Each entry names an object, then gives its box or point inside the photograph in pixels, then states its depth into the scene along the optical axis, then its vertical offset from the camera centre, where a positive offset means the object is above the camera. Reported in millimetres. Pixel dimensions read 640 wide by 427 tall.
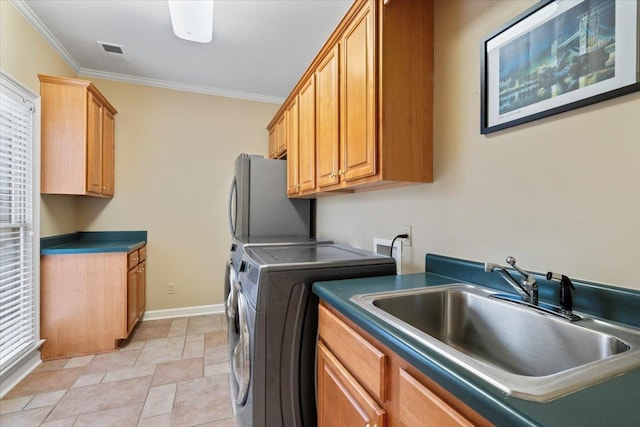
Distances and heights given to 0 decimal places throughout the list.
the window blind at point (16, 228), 2068 -107
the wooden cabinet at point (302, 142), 2215 +598
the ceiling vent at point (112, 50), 2662 +1525
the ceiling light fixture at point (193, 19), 1926 +1375
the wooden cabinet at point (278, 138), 3051 +853
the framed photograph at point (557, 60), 850 +522
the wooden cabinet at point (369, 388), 642 -483
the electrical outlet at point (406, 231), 1699 -101
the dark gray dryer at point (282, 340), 1350 -592
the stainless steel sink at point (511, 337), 568 -348
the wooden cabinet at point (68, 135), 2514 +690
